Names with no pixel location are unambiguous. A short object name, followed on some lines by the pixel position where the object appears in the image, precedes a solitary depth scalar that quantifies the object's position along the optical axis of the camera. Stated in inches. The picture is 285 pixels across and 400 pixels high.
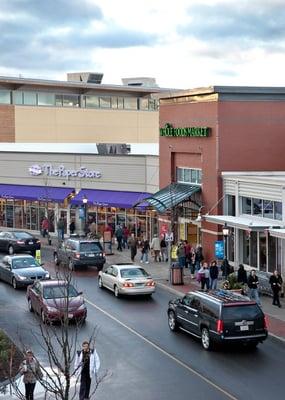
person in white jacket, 651.5
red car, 992.9
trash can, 1342.3
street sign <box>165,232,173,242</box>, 1398.4
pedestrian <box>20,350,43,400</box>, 642.2
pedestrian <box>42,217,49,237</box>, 2055.9
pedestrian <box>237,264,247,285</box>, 1198.9
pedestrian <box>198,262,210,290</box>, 1252.5
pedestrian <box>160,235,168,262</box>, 1652.9
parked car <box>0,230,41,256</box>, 1753.2
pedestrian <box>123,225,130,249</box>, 1872.5
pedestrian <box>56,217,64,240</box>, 1961.1
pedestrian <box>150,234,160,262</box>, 1637.6
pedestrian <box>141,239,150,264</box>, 1614.4
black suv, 847.7
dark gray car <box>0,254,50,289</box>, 1304.1
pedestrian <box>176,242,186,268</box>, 1440.7
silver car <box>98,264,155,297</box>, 1195.9
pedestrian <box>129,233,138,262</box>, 1608.0
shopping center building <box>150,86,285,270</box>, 1418.6
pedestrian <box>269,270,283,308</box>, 1121.4
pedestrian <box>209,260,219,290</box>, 1251.8
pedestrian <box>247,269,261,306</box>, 1120.6
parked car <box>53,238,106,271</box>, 1519.4
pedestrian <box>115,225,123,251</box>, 1812.3
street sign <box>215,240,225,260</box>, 1377.0
